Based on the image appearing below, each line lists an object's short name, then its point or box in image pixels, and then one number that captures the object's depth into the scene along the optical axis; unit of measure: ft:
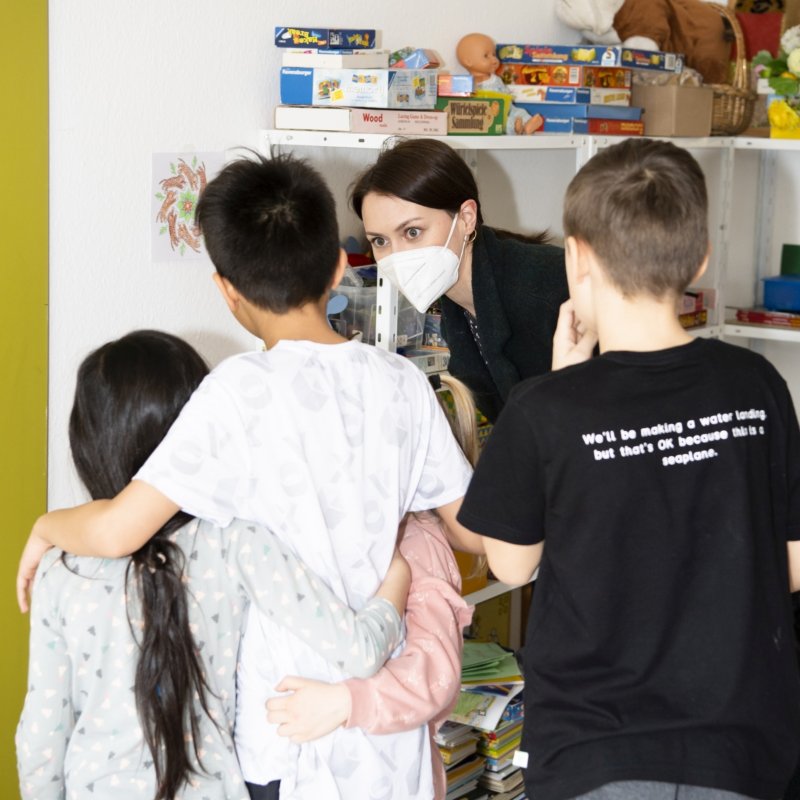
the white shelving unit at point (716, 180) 7.11
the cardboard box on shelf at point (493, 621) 9.09
